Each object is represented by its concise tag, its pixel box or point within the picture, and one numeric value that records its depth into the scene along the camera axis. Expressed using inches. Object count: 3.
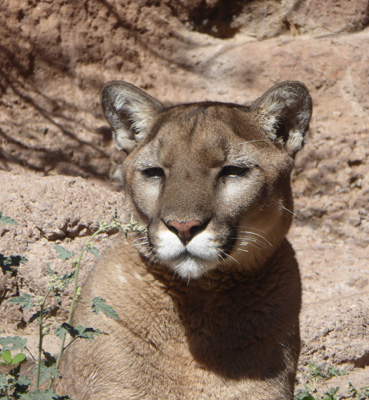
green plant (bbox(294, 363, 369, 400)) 396.2
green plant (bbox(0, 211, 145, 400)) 211.8
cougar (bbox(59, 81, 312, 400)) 298.5
